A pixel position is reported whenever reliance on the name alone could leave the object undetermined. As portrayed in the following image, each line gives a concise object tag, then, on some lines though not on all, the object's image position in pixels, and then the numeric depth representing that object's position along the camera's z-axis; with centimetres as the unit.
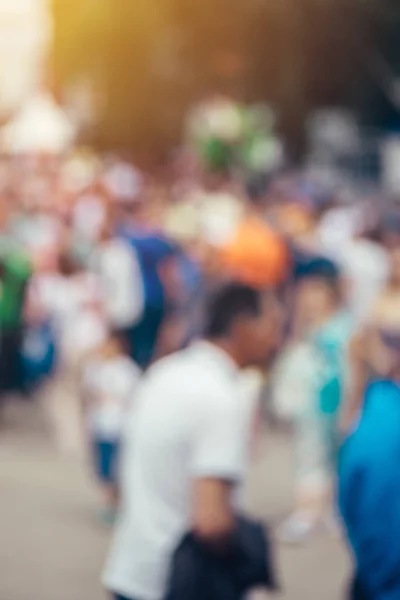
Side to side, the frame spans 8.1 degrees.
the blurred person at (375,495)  699
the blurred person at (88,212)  1959
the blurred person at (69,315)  1785
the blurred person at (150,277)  1665
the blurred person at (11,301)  1747
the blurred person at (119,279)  1649
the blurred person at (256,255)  1668
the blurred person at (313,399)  1265
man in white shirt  715
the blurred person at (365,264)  1638
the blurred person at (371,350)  808
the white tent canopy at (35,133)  2805
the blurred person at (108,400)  1364
